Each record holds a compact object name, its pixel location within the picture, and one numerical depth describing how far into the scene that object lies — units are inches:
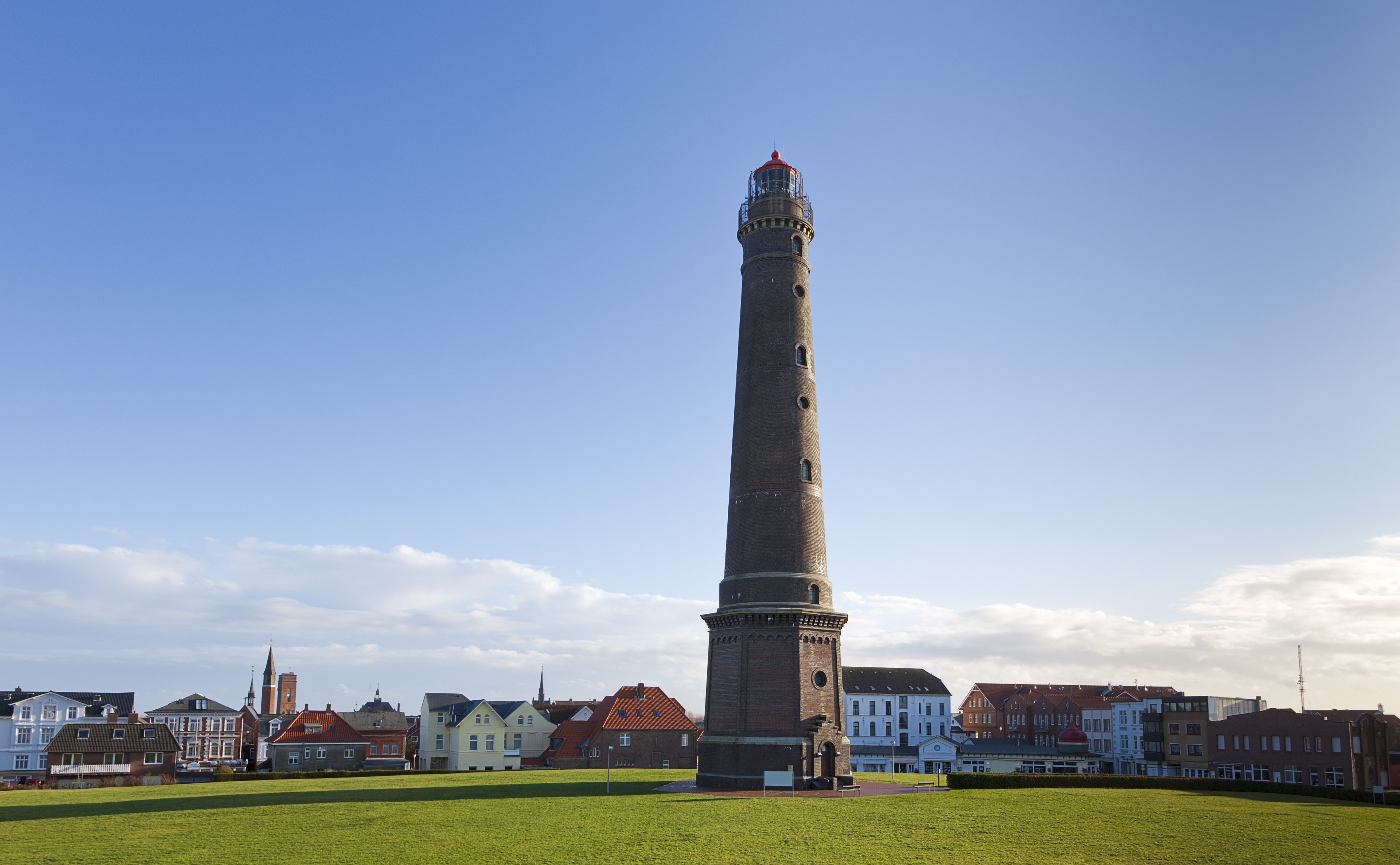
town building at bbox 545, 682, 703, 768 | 3041.3
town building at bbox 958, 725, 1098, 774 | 3427.7
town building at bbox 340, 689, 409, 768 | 3449.8
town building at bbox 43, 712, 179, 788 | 2874.0
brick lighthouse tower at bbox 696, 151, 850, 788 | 1758.1
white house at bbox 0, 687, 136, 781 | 3056.1
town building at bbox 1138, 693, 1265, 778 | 3255.4
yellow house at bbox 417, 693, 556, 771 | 3211.1
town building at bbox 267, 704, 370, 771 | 3137.3
